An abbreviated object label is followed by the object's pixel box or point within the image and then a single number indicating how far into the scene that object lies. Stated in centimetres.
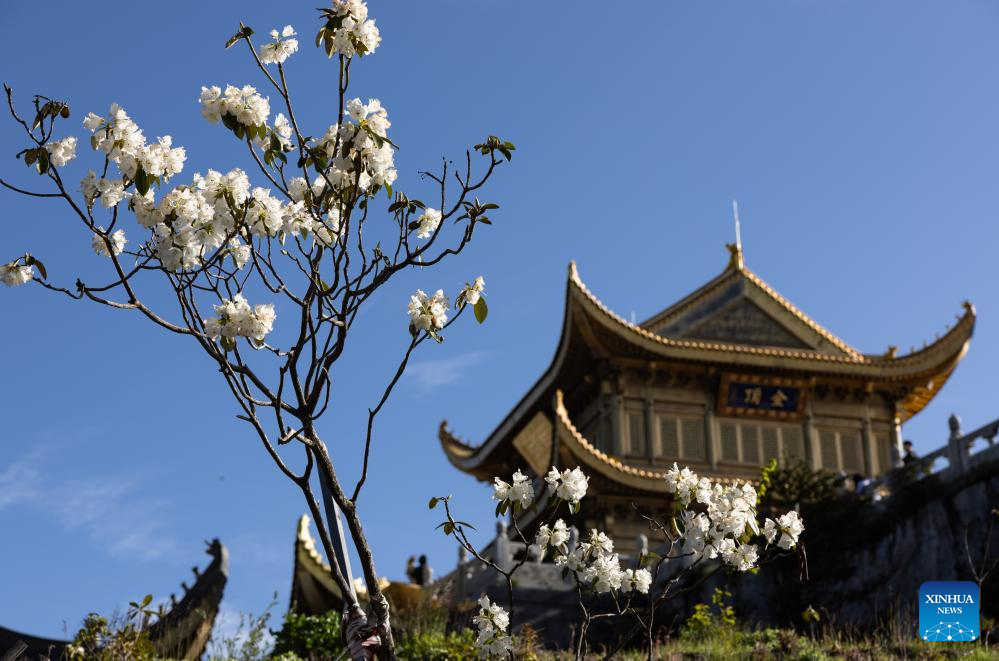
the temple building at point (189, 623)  1683
